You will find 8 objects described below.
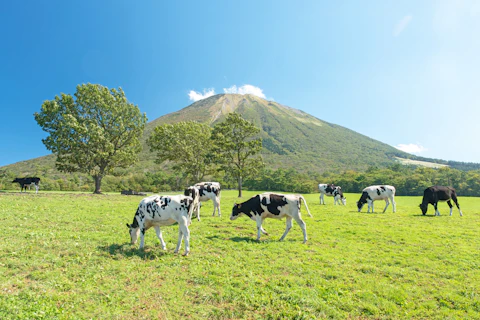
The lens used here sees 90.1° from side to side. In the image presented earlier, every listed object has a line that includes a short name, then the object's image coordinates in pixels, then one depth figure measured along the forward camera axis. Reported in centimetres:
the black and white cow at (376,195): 2090
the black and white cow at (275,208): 1014
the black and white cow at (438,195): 1833
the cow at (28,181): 3153
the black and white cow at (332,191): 2736
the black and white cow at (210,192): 1658
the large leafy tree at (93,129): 3047
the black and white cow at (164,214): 838
